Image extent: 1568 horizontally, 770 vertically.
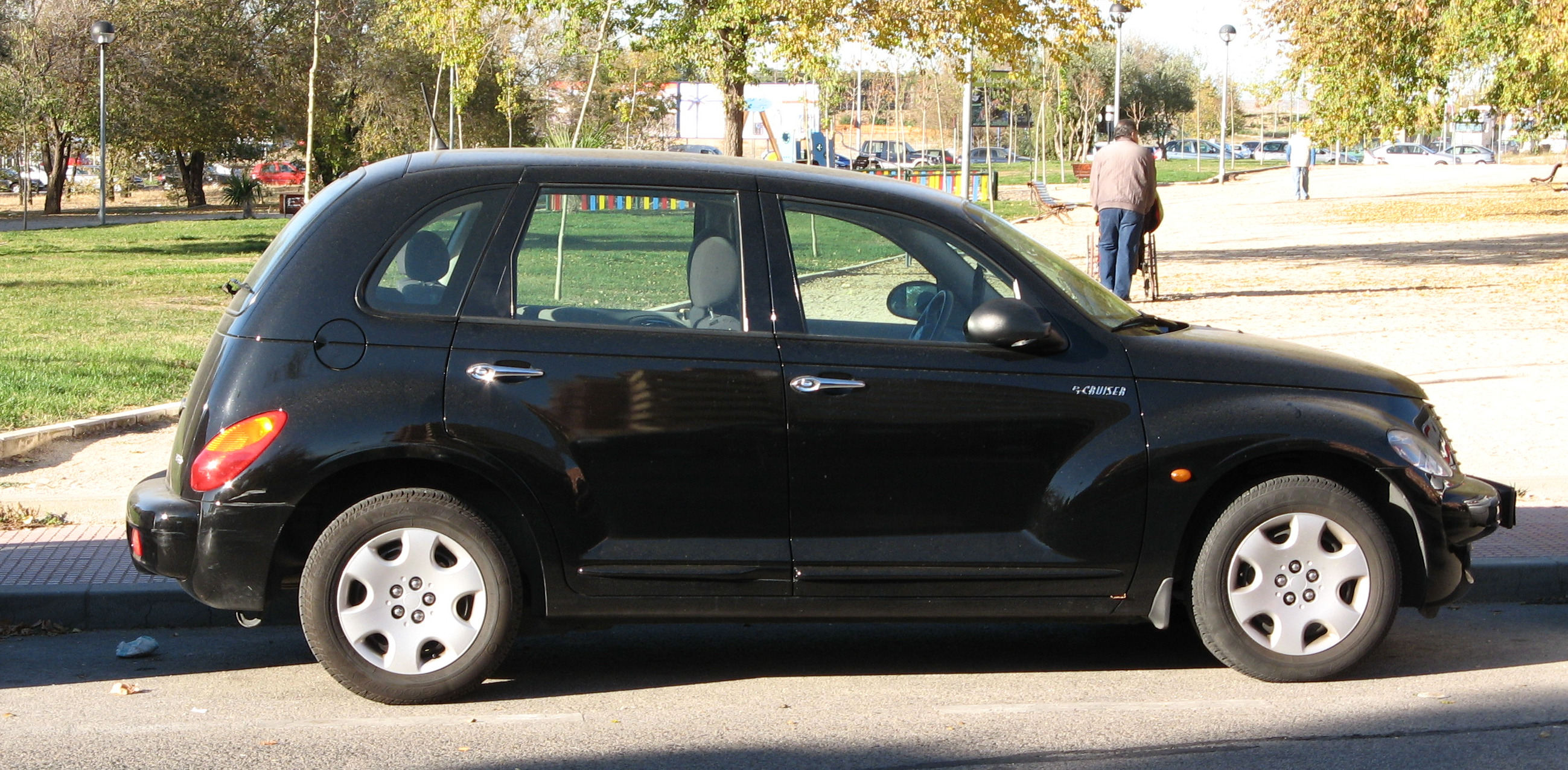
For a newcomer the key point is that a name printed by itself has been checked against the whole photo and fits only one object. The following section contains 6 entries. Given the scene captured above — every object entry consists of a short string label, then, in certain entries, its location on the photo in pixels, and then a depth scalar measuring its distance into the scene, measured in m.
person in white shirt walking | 41.97
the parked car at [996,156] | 85.62
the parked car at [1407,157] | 86.56
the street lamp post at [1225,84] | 56.78
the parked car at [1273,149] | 101.30
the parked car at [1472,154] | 87.19
